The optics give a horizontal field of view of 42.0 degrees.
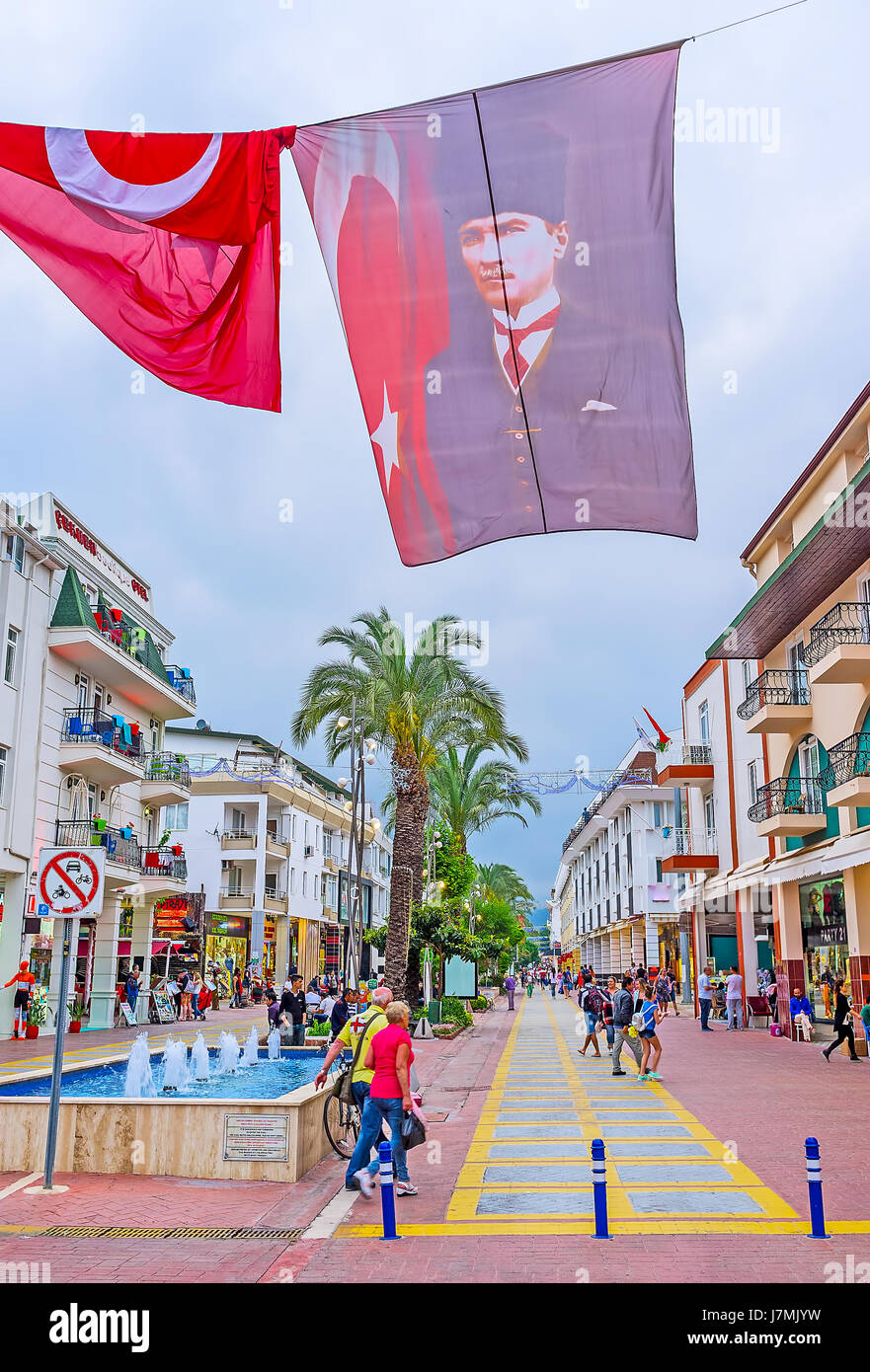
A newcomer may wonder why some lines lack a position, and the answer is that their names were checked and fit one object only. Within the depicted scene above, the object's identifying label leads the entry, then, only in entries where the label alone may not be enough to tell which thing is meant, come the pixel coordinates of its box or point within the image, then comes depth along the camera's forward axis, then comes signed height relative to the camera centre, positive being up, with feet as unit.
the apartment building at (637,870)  187.93 +12.72
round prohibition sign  34.30 +1.68
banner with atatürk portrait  24.75 +14.07
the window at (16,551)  90.22 +30.36
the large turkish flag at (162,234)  25.67 +15.84
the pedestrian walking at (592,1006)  75.77 -4.35
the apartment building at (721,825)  120.26 +13.46
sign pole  33.40 -4.57
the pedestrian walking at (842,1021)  71.56 -4.84
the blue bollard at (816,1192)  25.95 -5.67
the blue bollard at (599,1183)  26.11 -5.51
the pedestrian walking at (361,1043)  33.35 -3.20
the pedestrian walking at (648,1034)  64.23 -5.16
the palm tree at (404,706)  100.32 +21.31
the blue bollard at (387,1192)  26.43 -5.80
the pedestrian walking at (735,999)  104.06 -5.13
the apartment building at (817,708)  78.64 +18.28
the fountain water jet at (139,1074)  53.37 -6.32
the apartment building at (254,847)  189.16 +15.59
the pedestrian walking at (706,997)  104.12 -5.00
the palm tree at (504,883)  332.16 +17.07
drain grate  27.94 -7.17
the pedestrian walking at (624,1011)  65.92 -3.97
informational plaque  35.45 -6.14
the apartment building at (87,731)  92.48 +18.28
